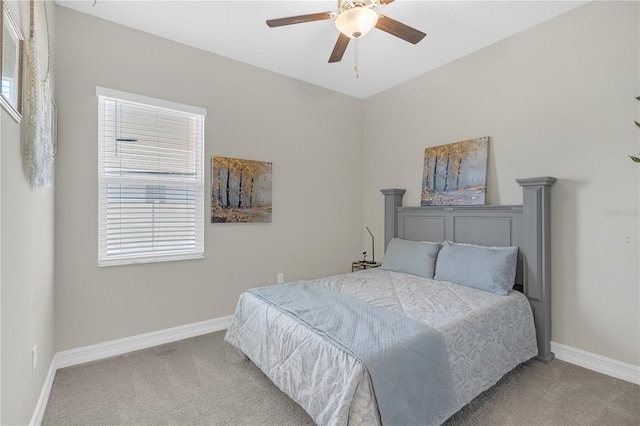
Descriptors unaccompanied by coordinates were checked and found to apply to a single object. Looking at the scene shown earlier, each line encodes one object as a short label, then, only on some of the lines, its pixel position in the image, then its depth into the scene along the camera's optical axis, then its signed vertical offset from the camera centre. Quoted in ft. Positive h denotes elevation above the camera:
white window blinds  8.86 +1.10
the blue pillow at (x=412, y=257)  10.15 -1.49
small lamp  14.19 -1.68
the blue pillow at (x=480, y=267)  8.35 -1.51
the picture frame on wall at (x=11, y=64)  4.17 +2.21
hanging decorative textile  5.30 +1.93
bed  4.96 -2.23
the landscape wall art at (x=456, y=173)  10.14 +1.44
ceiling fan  6.34 +4.20
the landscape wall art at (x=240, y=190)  10.57 +0.89
